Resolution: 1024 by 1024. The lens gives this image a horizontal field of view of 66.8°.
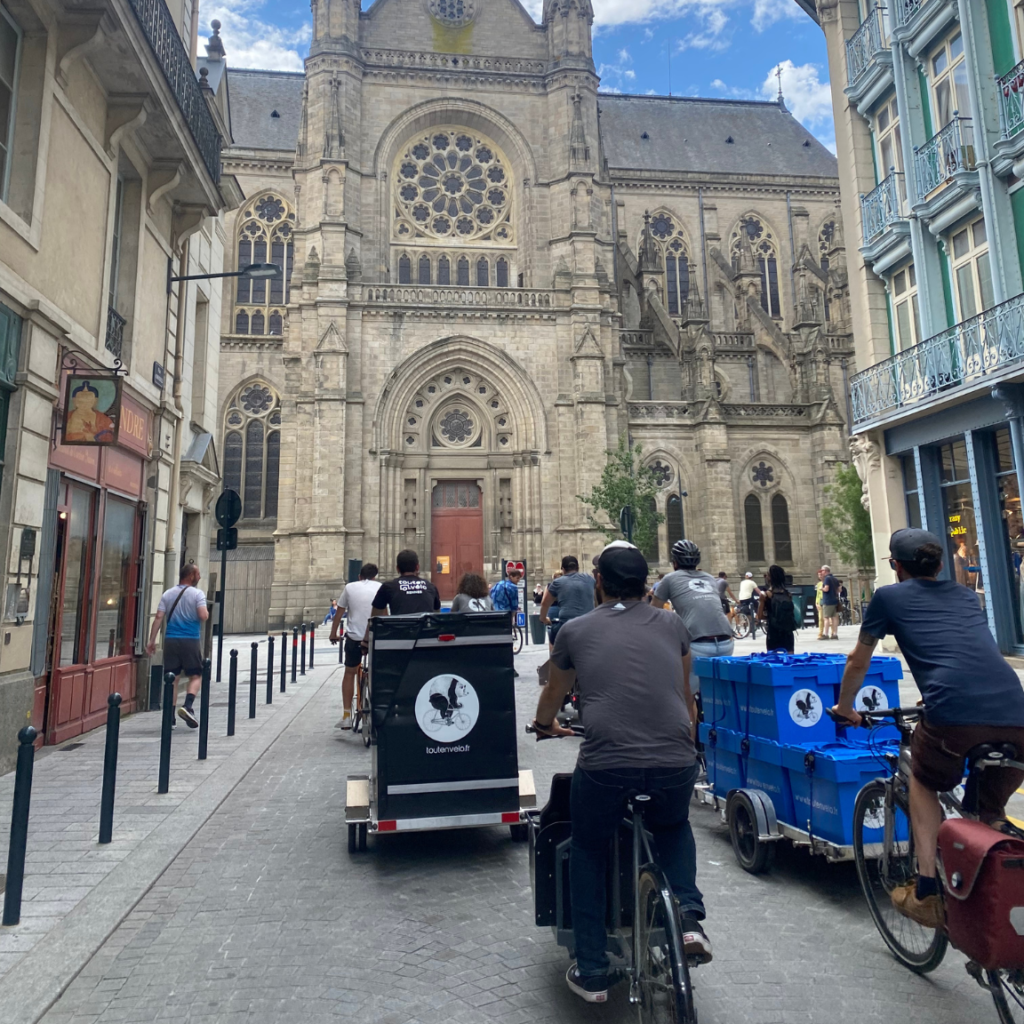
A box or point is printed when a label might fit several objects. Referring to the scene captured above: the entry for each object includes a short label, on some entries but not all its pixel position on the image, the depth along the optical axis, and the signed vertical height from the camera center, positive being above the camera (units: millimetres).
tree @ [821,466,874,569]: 26016 +3231
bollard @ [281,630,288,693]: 11840 -558
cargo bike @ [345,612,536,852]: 4586 -617
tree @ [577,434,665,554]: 25125 +4012
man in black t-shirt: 6996 +252
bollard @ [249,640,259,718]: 9209 -875
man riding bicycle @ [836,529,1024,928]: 2900 -279
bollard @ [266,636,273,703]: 10475 -779
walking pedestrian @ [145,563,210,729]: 8844 -26
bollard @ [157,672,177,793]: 5934 -831
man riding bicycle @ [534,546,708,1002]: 2699 -474
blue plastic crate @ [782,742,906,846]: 3822 -846
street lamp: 9914 +4615
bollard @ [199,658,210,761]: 7082 -902
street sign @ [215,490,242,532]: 11617 +1742
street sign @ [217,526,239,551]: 11429 +1315
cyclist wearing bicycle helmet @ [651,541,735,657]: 5785 +110
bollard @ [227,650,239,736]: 8309 -760
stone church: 27250 +10537
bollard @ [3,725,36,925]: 3689 -974
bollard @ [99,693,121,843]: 4859 -963
